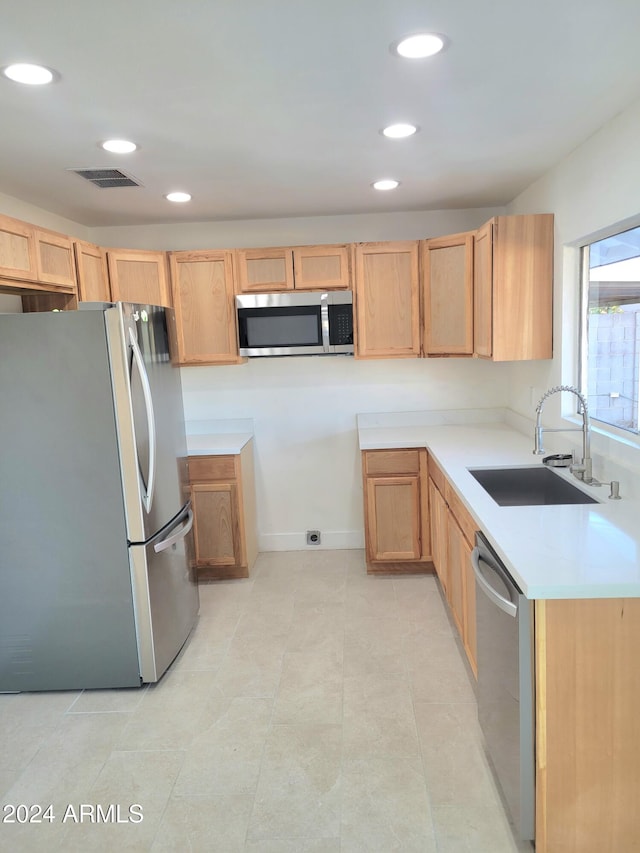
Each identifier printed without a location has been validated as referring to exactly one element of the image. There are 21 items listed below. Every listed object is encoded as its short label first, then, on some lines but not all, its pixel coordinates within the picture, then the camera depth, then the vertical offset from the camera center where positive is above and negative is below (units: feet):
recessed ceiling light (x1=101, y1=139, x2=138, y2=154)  7.72 +2.79
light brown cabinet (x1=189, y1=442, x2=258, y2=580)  12.51 -3.31
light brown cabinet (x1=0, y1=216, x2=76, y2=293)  8.75 +1.68
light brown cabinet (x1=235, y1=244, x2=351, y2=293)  12.50 +1.77
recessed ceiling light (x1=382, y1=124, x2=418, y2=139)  7.60 +2.78
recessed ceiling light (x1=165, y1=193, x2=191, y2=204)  10.69 +2.88
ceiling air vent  9.04 +2.84
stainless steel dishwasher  5.42 -3.31
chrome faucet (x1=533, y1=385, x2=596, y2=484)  7.95 -1.36
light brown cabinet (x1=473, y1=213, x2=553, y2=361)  10.12 +0.96
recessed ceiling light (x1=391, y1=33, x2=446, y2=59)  5.28 +2.70
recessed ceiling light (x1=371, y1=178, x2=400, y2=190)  10.40 +2.88
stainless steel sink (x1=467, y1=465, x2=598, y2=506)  9.12 -2.18
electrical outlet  14.49 -4.43
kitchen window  8.00 +0.13
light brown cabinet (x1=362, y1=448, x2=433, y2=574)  12.14 -3.23
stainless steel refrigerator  8.36 -1.99
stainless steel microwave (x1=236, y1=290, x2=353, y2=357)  12.51 +0.62
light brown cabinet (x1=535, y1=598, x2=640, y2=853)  5.27 -3.40
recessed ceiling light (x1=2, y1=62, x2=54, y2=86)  5.55 +2.73
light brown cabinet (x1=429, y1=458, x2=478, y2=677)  8.28 -3.28
